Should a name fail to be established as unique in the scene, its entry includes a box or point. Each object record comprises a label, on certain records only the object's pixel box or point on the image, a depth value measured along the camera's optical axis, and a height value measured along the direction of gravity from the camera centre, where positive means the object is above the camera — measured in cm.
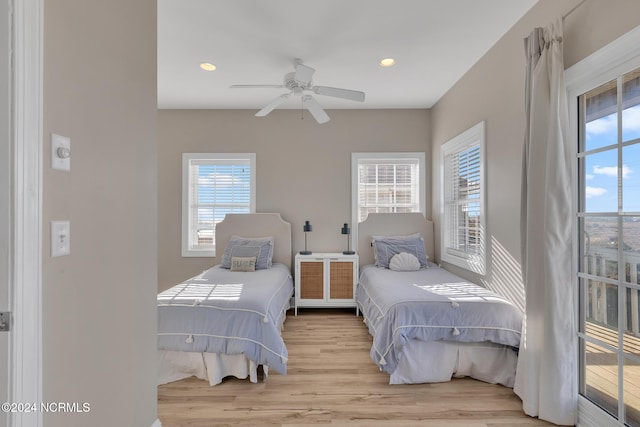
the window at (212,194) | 454 +29
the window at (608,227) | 163 -8
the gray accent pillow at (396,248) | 395 -43
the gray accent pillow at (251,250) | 387 -45
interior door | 87 +10
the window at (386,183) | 452 +45
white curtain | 189 -23
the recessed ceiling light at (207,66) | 314 +149
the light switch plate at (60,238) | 99 -8
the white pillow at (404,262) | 373 -58
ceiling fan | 269 +116
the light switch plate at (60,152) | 100 +20
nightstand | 404 -85
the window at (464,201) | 319 +15
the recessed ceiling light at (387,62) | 308 +150
